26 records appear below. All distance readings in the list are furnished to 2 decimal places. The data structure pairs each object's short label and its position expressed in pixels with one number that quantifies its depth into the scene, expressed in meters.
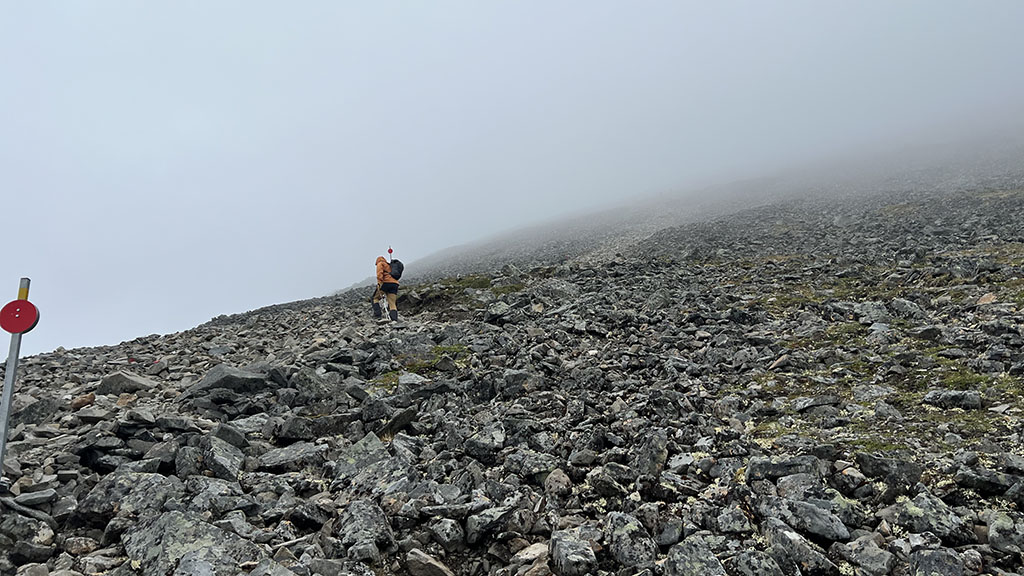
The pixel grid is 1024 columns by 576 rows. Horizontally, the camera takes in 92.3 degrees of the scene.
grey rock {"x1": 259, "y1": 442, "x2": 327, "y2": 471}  8.01
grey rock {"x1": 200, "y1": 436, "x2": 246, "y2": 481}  7.51
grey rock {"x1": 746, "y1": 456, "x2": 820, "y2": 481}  6.05
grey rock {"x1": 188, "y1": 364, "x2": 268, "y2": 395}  11.54
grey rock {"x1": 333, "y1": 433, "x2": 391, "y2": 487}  7.68
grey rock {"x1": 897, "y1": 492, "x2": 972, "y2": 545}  4.70
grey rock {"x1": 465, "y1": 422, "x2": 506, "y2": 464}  8.01
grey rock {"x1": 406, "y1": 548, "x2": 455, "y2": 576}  5.46
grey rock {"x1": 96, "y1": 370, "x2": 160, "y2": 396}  12.55
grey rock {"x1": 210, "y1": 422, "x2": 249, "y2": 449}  8.48
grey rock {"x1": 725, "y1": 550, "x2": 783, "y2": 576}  4.63
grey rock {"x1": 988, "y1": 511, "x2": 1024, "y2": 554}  4.41
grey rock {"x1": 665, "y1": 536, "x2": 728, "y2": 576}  4.74
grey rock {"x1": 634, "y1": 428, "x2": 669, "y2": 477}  6.76
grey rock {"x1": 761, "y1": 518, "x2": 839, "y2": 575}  4.62
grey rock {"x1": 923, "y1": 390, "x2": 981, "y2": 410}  7.38
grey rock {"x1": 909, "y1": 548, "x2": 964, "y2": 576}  4.27
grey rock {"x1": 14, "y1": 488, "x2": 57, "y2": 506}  6.32
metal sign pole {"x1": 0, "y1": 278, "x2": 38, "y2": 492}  6.93
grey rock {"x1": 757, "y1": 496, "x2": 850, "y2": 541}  5.00
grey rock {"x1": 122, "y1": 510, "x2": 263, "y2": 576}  5.22
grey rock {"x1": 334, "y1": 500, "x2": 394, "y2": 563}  5.61
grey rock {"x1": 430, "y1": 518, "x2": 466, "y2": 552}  5.84
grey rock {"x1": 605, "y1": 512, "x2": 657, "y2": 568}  5.16
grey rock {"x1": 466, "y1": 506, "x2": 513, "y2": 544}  5.87
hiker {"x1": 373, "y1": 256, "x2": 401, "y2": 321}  21.75
